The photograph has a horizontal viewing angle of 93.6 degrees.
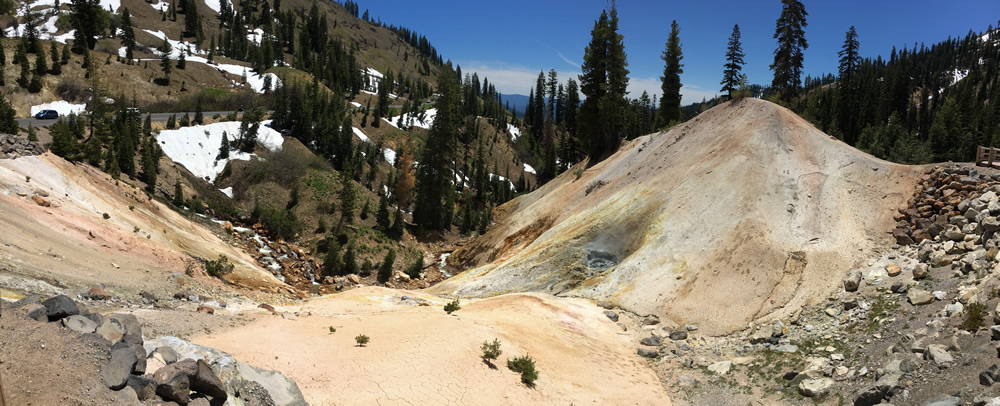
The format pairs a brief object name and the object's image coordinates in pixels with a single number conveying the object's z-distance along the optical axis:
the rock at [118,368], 6.94
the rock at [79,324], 7.77
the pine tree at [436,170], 51.56
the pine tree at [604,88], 47.50
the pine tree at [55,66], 61.31
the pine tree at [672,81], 56.17
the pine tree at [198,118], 57.82
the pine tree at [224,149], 54.88
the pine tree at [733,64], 55.75
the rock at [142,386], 7.12
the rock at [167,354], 8.45
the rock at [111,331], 8.06
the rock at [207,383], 7.92
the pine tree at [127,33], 100.03
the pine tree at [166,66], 81.21
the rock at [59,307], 7.90
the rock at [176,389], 7.29
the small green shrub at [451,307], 19.59
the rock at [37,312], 7.64
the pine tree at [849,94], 67.94
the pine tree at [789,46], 51.81
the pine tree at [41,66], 58.81
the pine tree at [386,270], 37.47
